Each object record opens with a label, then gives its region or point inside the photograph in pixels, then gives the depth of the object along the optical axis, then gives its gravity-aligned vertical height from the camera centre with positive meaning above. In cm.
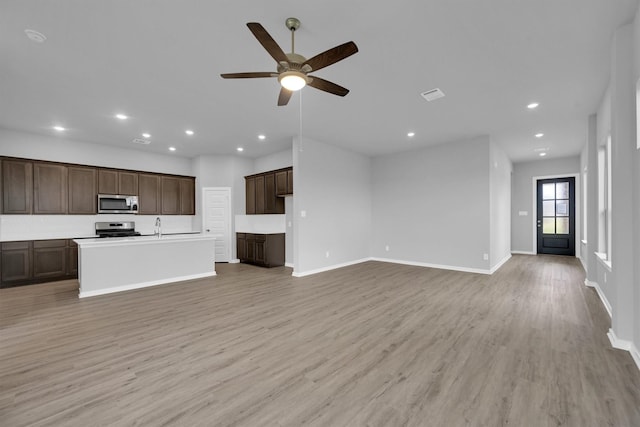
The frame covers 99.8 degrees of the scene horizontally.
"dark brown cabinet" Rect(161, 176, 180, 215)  689 +45
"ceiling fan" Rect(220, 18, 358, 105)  199 +121
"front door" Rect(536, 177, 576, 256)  775 -19
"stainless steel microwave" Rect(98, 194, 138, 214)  595 +20
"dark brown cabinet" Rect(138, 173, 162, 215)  651 +45
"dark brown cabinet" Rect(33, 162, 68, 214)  527 +50
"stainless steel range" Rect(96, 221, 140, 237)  604 -37
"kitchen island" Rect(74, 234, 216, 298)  427 -87
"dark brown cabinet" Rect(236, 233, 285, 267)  645 -92
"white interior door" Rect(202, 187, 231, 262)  723 -11
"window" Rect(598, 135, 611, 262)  386 +13
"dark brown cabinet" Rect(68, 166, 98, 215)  563 +49
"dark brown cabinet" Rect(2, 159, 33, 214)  498 +51
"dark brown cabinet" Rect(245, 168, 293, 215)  629 +54
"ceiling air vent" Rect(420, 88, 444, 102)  360 +160
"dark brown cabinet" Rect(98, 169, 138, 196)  599 +71
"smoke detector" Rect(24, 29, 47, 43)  240 +162
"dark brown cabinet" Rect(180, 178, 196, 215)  719 +44
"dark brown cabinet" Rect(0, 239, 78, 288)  486 -92
